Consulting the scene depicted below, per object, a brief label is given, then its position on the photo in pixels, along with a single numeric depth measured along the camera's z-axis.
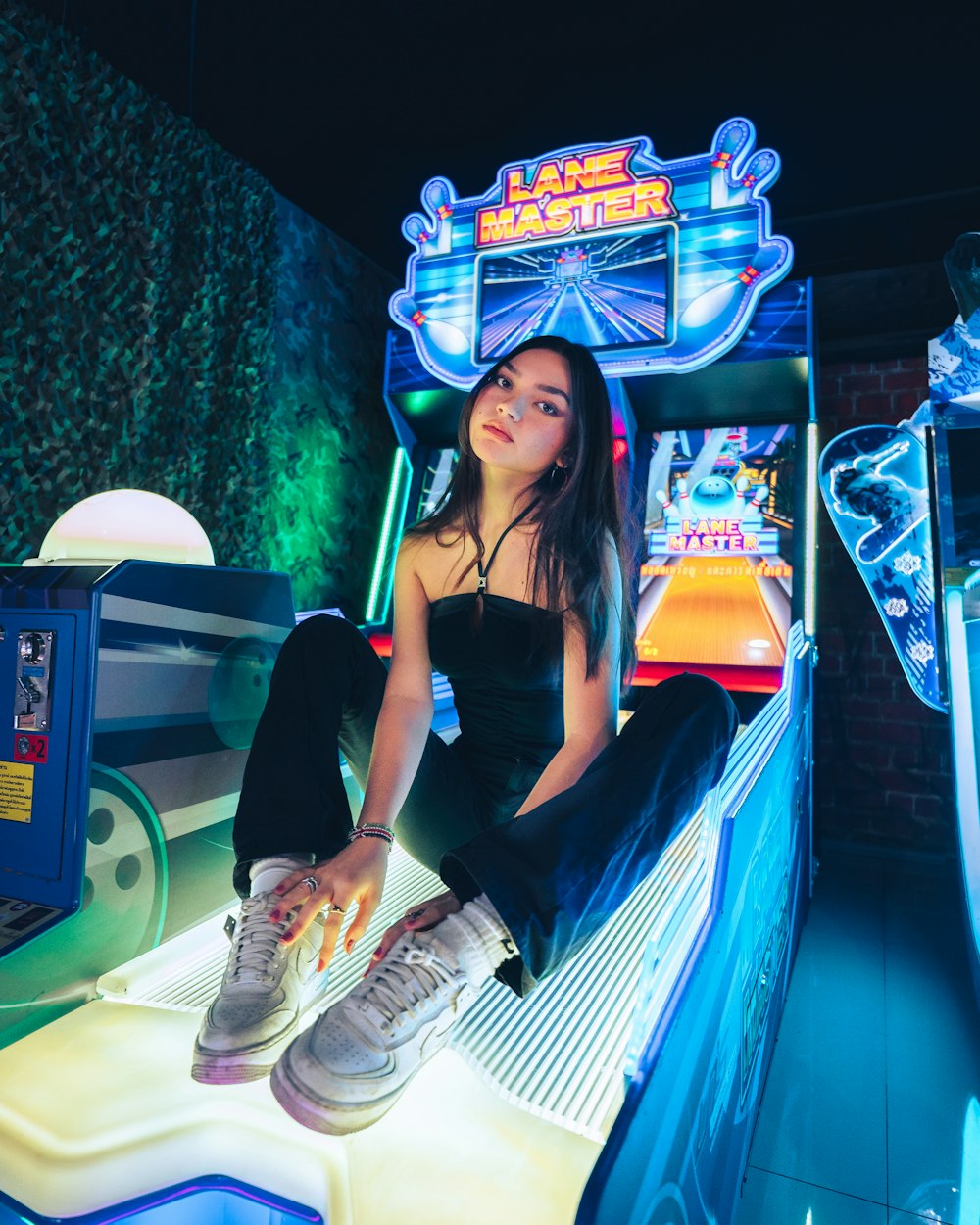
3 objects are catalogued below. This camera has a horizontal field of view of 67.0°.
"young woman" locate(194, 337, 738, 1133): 0.83
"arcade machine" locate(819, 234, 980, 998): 1.89
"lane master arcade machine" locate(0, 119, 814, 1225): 0.73
